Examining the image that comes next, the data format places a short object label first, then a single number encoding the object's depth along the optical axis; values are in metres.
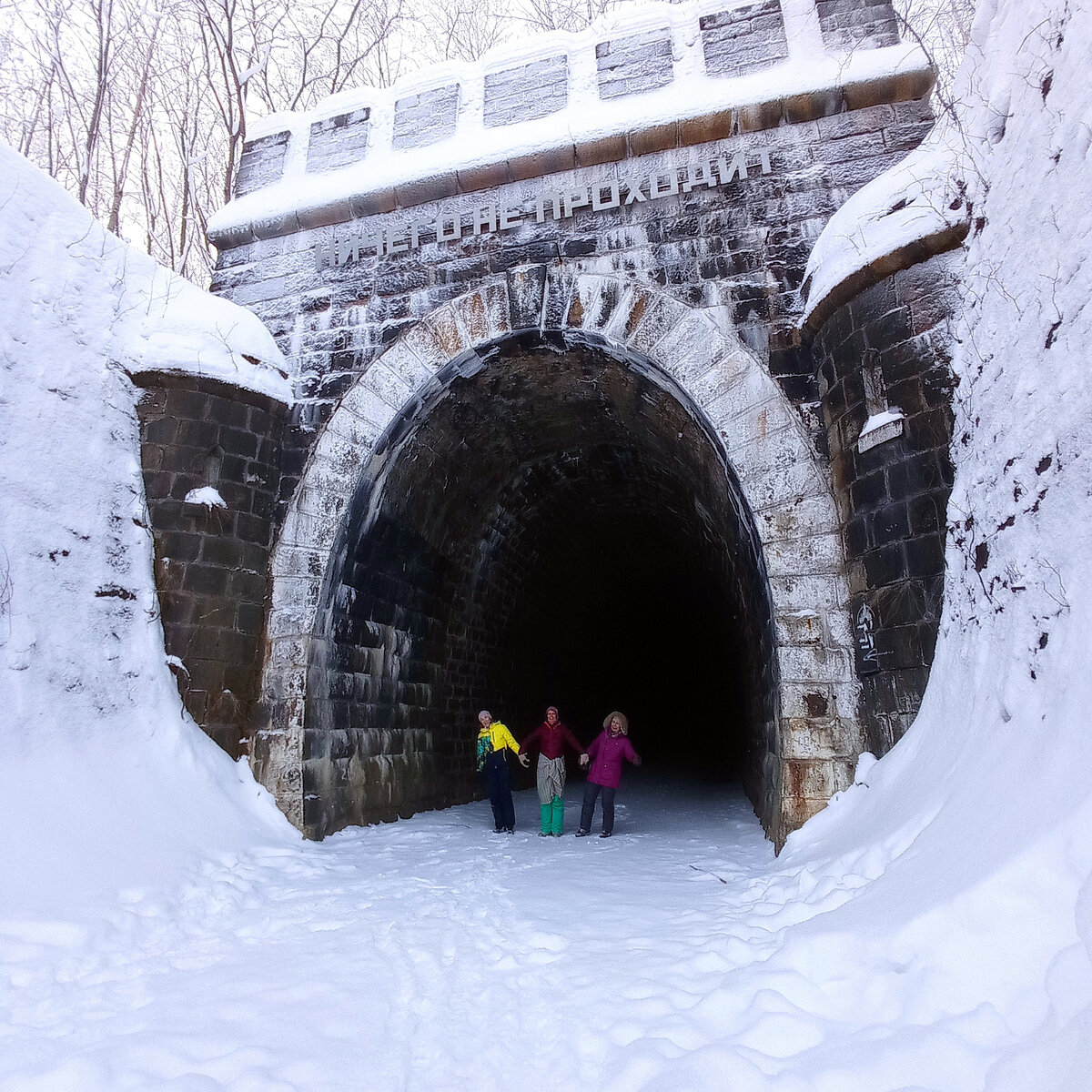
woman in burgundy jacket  6.62
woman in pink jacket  6.43
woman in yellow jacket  6.71
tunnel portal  4.71
